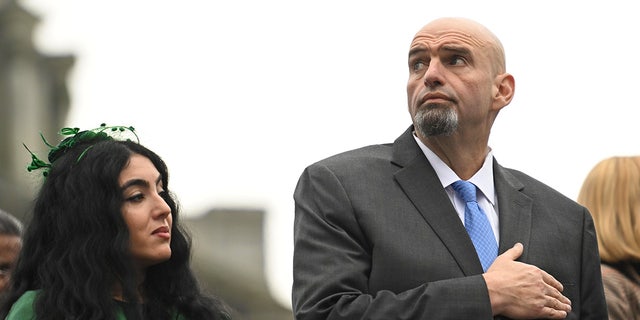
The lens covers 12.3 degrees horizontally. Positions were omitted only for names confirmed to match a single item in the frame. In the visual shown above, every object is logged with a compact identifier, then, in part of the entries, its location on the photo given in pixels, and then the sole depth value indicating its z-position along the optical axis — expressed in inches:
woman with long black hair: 423.2
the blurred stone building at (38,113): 2408.3
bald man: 393.4
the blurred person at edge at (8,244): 481.2
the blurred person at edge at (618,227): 480.2
